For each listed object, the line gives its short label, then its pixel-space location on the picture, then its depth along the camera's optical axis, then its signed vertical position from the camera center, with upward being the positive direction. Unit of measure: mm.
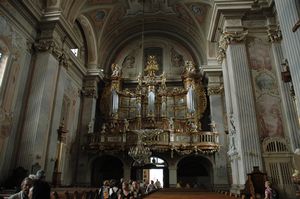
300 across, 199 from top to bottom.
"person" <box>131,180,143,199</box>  6545 -238
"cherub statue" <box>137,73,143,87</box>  16203 +6225
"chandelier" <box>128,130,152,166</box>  10359 +1040
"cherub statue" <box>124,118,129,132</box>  14572 +3076
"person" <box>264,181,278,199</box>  6227 -274
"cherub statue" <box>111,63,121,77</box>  16891 +7173
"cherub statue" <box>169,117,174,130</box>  14428 +3100
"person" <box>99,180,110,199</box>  5555 -258
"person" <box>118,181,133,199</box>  5320 -281
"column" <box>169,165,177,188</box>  14148 +204
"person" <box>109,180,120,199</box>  5605 -281
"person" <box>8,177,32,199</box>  3301 -141
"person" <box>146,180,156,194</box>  10816 -359
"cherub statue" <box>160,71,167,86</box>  16516 +6456
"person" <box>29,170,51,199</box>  3305 -134
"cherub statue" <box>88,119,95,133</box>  14881 +3019
